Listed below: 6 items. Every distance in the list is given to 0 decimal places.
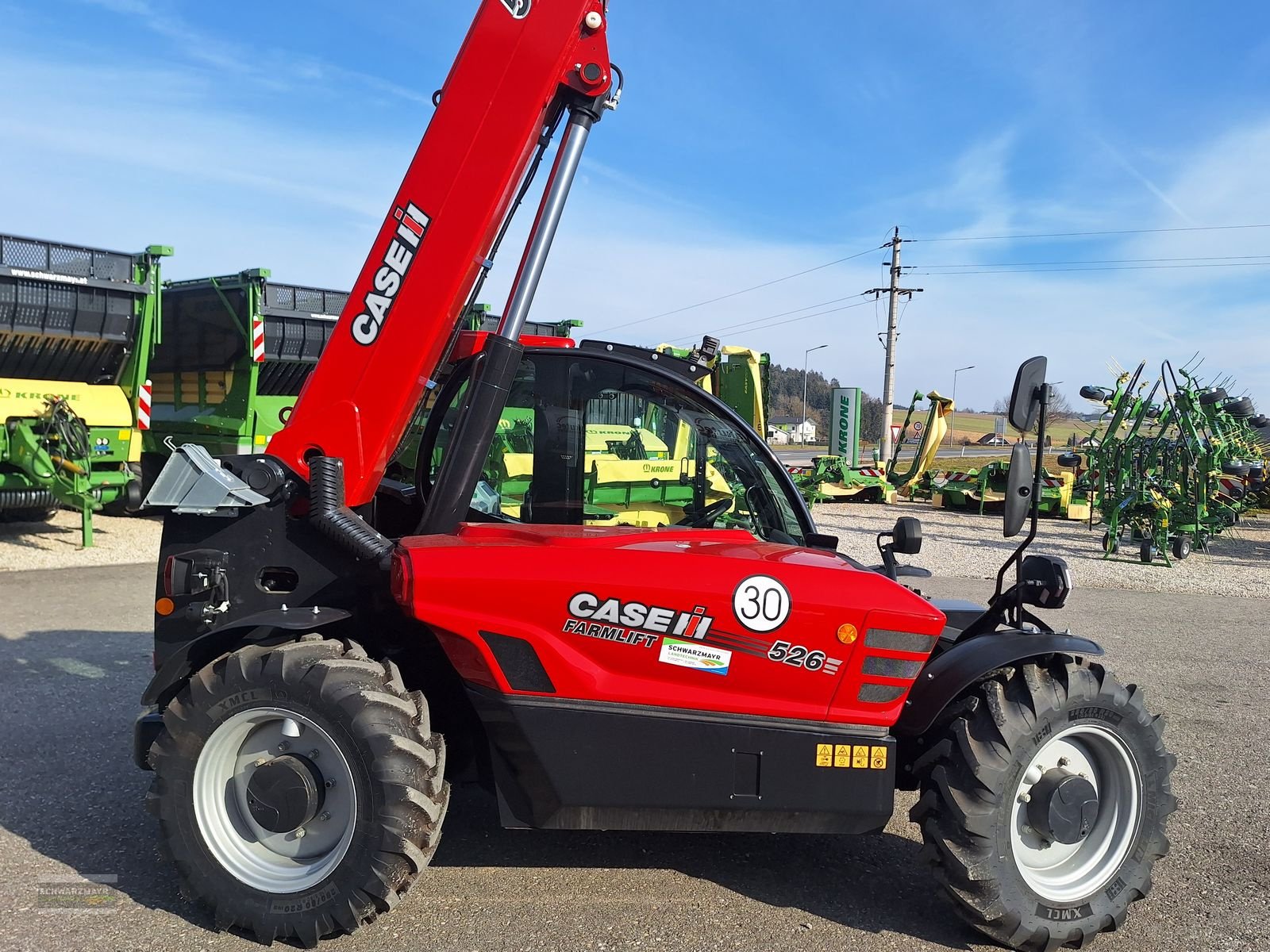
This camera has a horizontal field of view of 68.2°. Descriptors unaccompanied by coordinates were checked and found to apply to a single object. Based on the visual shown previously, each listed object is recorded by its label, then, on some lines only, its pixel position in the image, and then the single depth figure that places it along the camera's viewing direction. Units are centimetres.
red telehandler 310
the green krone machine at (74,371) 967
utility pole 3186
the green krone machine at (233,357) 1153
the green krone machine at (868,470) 1991
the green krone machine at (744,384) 1416
